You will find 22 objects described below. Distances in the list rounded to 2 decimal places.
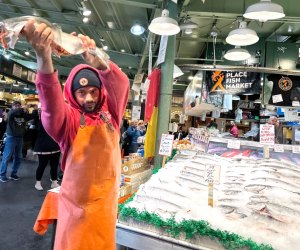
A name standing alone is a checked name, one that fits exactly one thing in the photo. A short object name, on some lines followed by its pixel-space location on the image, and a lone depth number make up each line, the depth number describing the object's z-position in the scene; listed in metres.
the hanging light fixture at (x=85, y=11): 6.01
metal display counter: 1.85
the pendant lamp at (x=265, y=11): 3.66
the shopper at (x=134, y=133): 8.34
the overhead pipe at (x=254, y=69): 6.77
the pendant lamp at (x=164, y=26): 3.94
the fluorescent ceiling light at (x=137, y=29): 6.57
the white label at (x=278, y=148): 3.14
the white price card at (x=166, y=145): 3.41
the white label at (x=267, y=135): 3.07
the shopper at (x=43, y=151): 5.88
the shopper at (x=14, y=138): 6.44
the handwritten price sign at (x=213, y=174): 2.03
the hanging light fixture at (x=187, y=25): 5.89
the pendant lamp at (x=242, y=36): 4.52
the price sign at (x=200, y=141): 3.73
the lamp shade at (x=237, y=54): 5.67
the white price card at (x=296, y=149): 3.10
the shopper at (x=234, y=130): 9.38
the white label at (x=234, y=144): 3.31
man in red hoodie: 1.51
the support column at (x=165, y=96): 4.86
